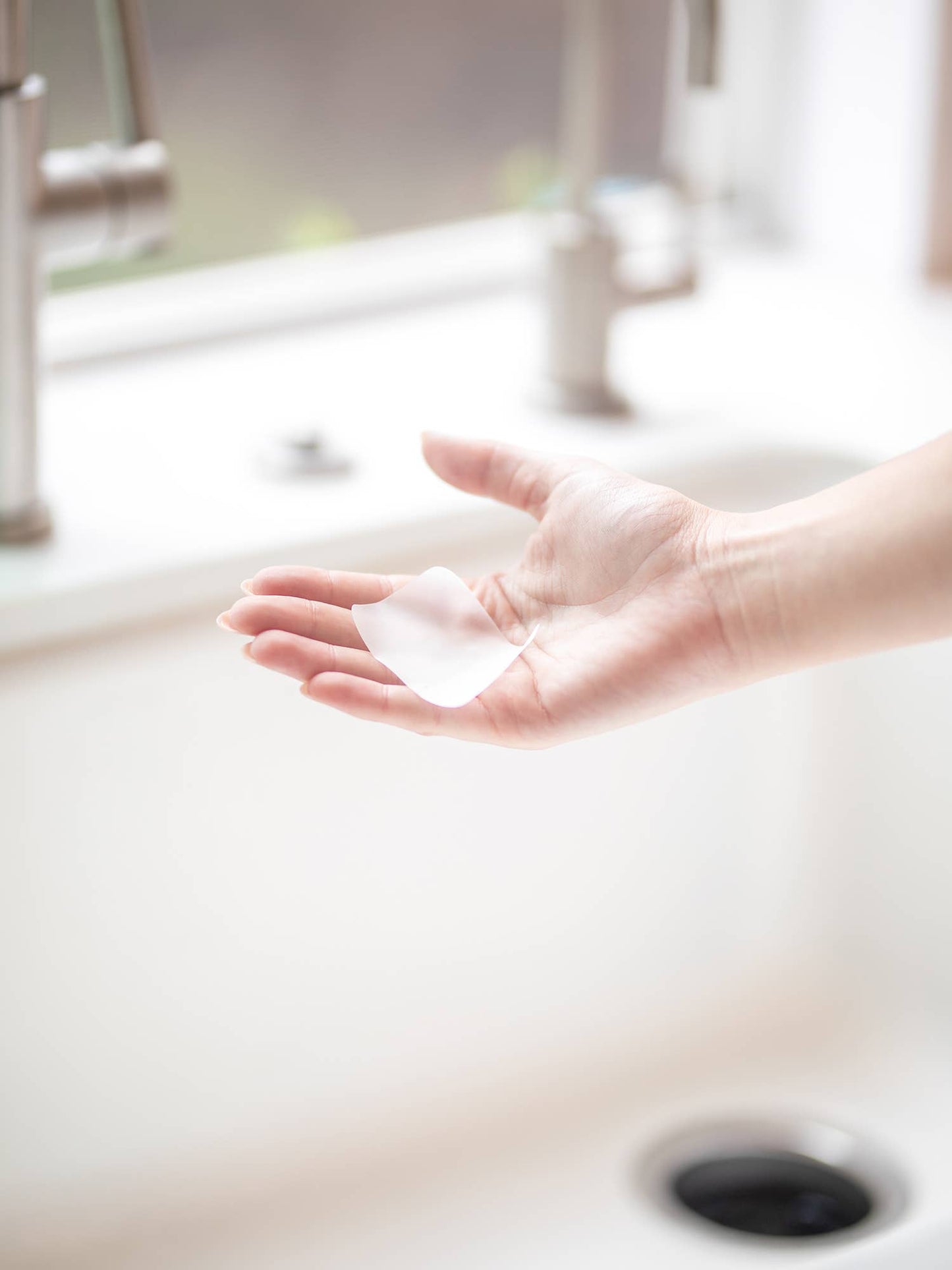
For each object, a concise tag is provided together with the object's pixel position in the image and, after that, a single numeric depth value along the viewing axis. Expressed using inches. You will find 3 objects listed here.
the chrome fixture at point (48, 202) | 49.2
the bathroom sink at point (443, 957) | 49.8
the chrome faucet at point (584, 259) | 55.8
